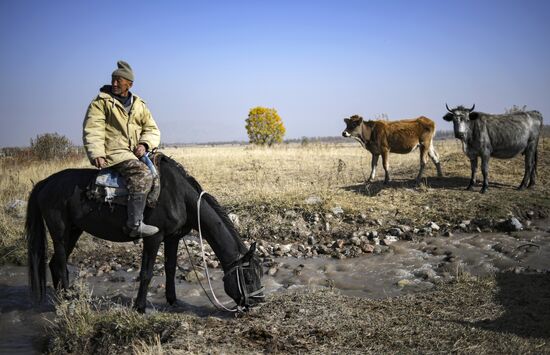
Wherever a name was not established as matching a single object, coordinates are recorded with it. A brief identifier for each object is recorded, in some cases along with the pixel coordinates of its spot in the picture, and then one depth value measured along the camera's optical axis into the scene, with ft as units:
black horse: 16.20
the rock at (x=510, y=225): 27.32
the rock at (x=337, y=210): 30.09
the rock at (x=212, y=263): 23.52
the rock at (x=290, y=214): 29.55
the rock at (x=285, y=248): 25.38
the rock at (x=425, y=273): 20.39
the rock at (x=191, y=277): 21.15
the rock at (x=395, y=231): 27.25
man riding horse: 15.58
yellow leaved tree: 169.17
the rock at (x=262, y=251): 24.95
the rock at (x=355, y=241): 25.88
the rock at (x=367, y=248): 24.91
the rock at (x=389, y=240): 26.00
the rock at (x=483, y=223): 27.91
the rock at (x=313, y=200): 31.19
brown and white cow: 40.74
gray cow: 36.06
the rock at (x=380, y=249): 24.91
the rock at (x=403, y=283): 19.77
